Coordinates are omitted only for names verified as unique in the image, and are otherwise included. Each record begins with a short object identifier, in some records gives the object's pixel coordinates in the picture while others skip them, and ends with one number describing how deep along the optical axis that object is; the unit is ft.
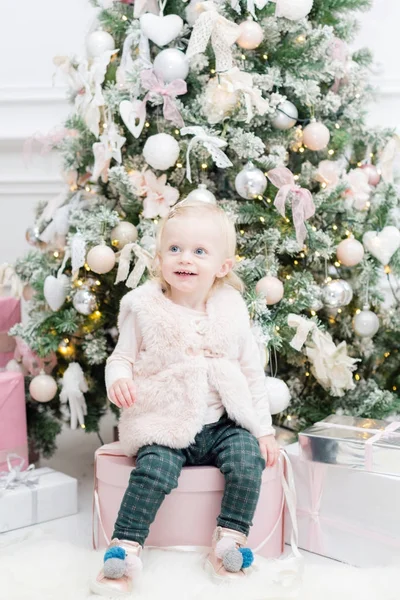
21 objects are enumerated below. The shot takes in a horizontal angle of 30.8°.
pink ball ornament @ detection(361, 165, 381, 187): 6.20
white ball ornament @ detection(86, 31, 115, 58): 5.86
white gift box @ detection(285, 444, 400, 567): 4.59
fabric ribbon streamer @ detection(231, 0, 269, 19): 5.40
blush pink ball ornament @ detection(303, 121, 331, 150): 5.62
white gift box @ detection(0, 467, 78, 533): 5.15
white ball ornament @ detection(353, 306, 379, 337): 5.88
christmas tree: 5.43
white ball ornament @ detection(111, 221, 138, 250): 5.60
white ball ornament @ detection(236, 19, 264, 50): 5.41
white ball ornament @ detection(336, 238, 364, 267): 5.67
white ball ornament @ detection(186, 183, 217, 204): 5.26
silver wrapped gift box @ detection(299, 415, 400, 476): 4.61
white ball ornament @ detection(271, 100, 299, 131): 5.63
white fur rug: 3.95
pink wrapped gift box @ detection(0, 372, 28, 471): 5.58
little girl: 4.32
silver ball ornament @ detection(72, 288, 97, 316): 5.59
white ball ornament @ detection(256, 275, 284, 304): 5.37
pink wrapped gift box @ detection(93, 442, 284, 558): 4.39
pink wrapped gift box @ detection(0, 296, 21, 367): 6.44
